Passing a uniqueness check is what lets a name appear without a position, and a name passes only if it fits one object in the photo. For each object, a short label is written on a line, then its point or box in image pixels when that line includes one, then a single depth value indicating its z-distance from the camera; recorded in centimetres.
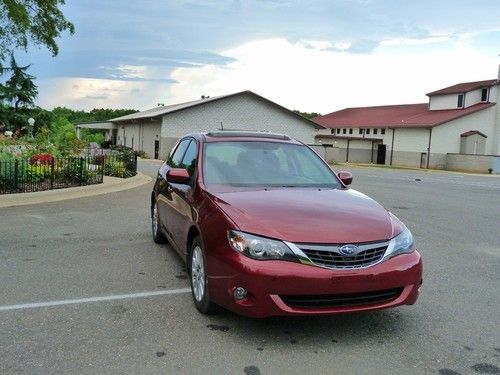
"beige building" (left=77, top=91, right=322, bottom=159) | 4125
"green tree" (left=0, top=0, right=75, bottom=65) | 2262
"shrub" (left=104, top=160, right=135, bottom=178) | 1855
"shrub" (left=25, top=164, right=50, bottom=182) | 1316
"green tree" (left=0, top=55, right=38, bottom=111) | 4594
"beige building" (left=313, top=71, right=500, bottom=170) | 5112
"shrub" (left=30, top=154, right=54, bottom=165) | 1389
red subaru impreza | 376
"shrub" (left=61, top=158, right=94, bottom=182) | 1452
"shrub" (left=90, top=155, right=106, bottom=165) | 1772
